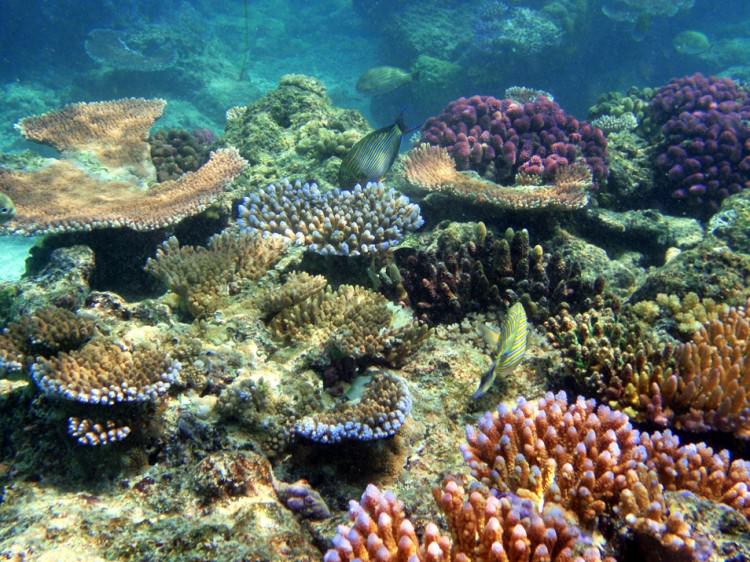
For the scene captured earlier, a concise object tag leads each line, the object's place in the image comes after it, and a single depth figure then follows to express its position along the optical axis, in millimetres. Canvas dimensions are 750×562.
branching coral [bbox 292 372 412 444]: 2812
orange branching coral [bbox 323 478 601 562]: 1790
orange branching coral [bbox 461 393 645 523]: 2203
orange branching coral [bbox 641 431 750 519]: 2303
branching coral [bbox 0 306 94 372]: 2975
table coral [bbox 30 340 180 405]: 2617
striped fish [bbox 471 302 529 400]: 2898
